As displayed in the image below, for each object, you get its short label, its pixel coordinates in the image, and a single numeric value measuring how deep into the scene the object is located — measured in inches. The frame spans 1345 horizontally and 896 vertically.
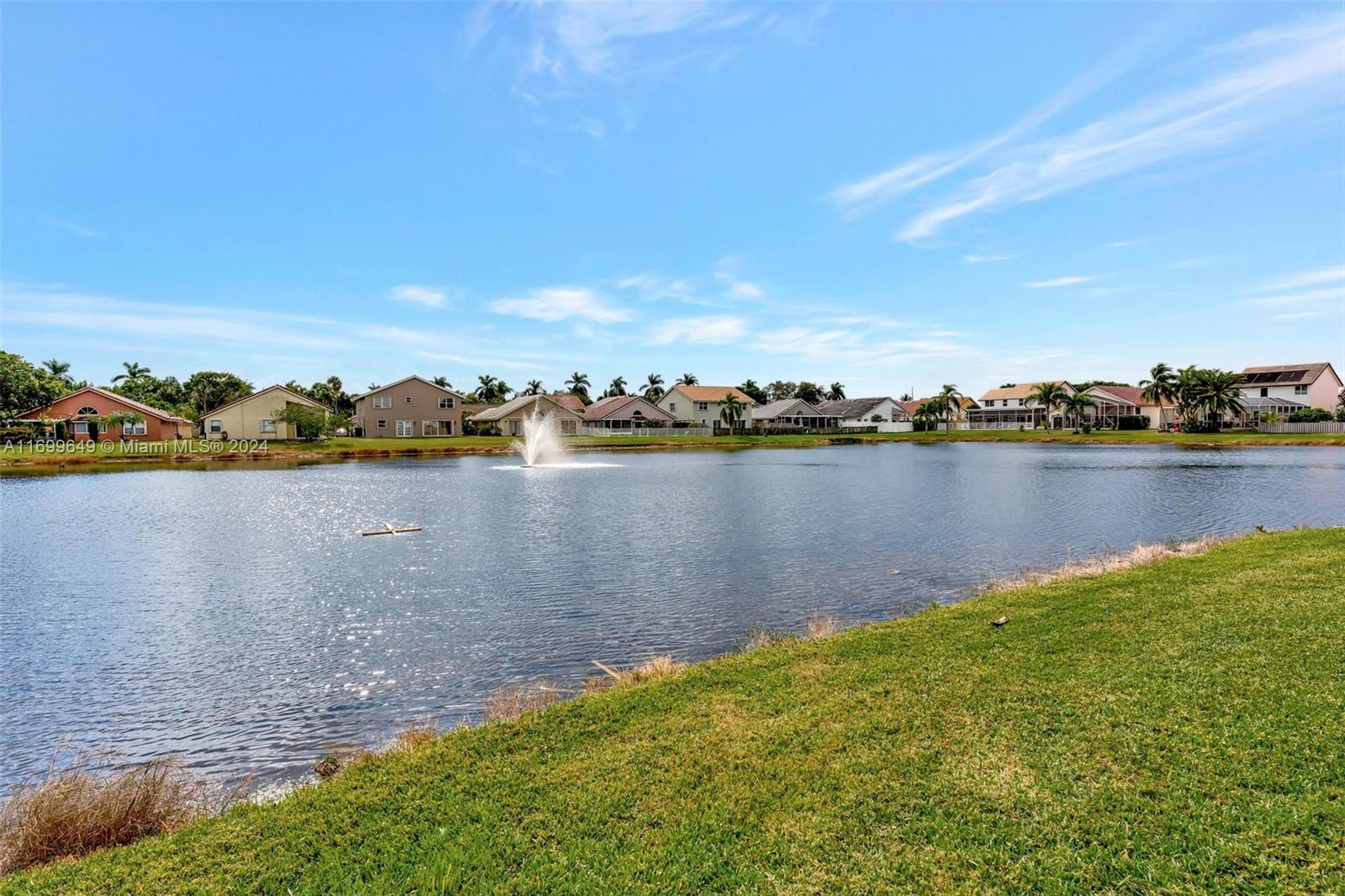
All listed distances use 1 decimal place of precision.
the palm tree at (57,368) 4035.4
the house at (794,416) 4621.1
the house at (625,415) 3998.5
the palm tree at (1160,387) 3990.2
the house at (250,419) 3161.9
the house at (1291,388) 3710.6
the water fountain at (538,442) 2755.9
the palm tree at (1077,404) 4242.1
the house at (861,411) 4613.7
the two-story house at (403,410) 3496.6
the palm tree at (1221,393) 3572.8
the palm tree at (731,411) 4247.0
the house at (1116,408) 4399.6
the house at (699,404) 4315.9
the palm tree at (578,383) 5905.5
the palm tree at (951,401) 4965.6
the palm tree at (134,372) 4650.6
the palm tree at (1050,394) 4360.2
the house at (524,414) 3676.2
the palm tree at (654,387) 5895.7
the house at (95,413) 2920.8
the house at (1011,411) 4739.2
